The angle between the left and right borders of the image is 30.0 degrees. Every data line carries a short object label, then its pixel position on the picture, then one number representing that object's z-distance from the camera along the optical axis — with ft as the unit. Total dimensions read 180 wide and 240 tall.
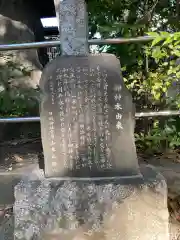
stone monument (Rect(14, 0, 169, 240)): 5.04
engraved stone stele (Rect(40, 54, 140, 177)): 5.40
